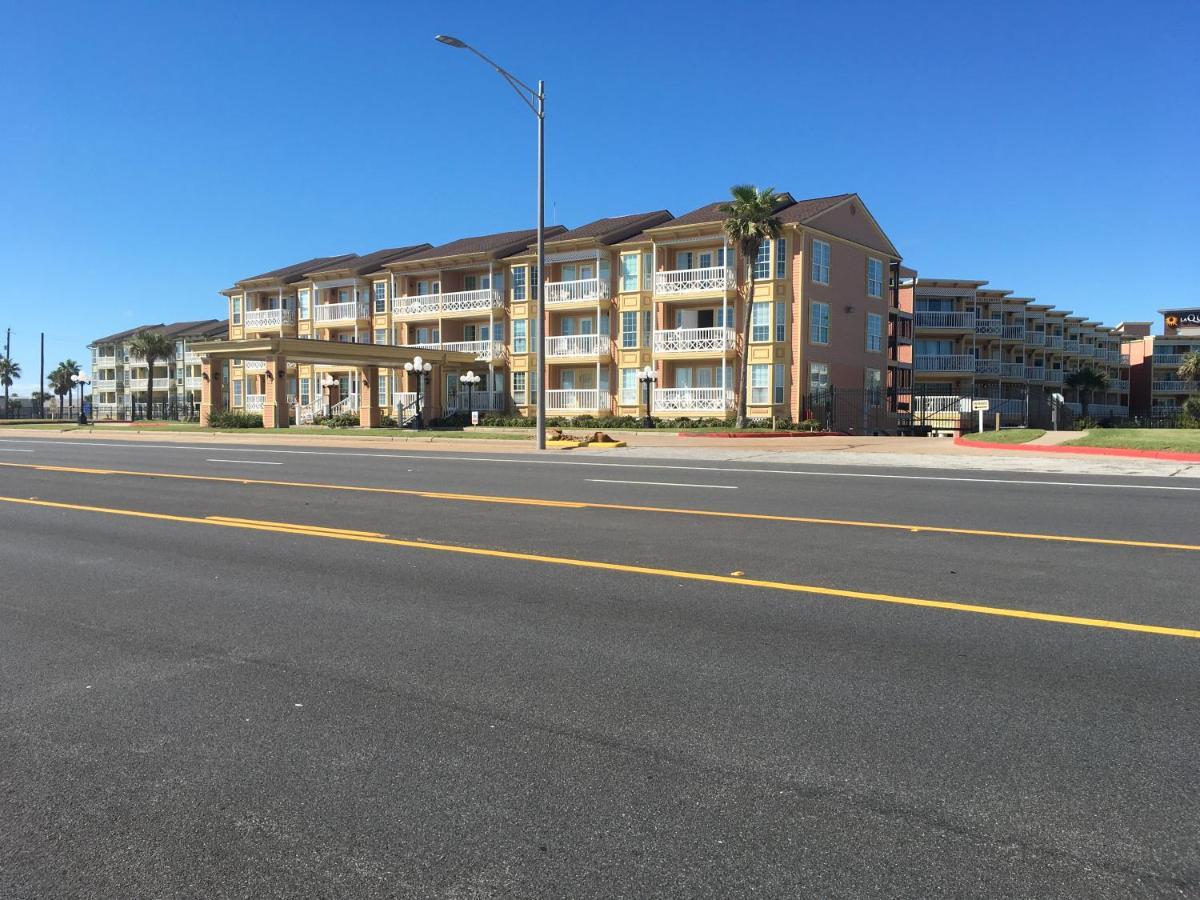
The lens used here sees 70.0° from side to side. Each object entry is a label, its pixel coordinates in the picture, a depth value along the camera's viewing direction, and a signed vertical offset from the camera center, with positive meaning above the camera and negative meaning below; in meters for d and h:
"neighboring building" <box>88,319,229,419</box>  85.31 +4.09
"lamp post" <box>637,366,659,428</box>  36.72 +1.37
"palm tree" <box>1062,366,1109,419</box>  70.62 +2.60
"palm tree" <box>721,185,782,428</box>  35.06 +7.91
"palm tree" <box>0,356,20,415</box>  89.47 +4.08
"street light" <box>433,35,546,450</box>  24.76 +6.27
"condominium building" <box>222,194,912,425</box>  38.84 +5.10
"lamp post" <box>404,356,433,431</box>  38.58 +1.93
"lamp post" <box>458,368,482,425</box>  48.38 +1.69
